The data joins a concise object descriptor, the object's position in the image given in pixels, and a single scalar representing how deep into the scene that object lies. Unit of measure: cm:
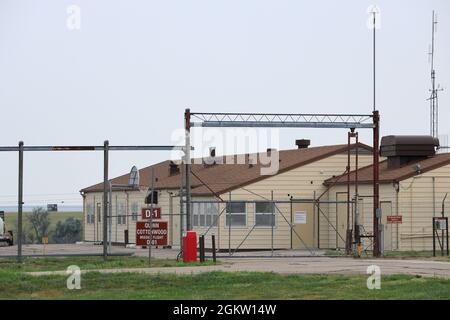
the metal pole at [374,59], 3779
